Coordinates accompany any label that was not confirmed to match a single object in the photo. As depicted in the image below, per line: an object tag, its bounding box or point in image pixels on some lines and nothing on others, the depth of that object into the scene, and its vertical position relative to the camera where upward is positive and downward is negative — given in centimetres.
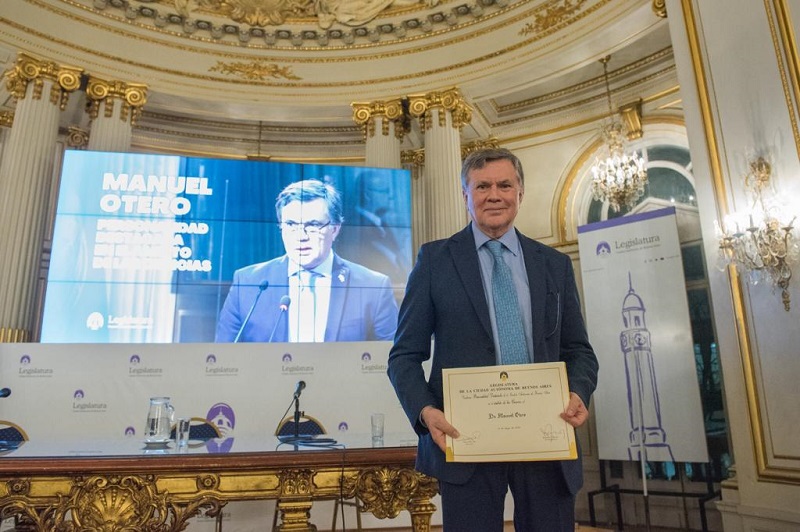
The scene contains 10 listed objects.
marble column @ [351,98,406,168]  729 +362
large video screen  575 +168
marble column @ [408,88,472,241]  679 +306
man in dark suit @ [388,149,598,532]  124 +17
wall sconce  357 +103
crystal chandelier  620 +249
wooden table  193 -26
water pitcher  260 -4
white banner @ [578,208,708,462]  525 +57
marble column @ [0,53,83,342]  579 +253
